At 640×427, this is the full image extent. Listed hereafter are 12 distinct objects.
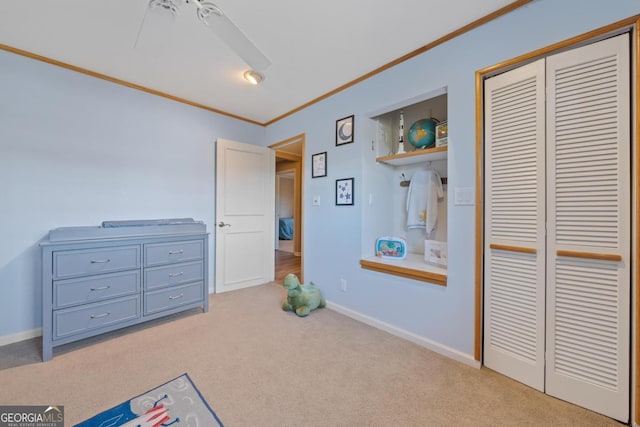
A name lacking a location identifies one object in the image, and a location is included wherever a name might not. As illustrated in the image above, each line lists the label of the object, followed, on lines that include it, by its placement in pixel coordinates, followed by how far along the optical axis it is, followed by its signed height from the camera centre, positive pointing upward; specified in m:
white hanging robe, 2.32 +0.14
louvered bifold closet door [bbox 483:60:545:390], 1.47 -0.06
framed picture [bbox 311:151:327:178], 2.80 +0.57
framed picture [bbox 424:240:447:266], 2.10 -0.34
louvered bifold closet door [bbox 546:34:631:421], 1.24 -0.06
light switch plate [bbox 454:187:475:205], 1.71 +0.13
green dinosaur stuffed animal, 2.53 -0.91
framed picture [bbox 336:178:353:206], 2.53 +0.23
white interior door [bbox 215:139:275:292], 3.21 -0.04
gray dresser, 1.79 -0.55
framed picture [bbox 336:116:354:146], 2.53 +0.88
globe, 2.21 +0.75
